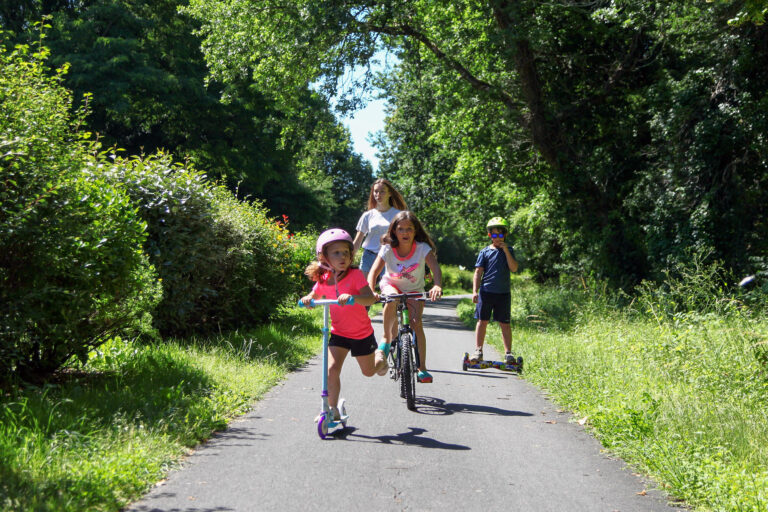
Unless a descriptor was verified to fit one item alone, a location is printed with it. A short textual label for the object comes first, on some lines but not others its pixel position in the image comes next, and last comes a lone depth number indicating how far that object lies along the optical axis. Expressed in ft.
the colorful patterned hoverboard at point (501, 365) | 29.89
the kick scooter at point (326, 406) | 17.84
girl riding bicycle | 23.56
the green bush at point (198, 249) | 28.60
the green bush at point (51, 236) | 17.85
